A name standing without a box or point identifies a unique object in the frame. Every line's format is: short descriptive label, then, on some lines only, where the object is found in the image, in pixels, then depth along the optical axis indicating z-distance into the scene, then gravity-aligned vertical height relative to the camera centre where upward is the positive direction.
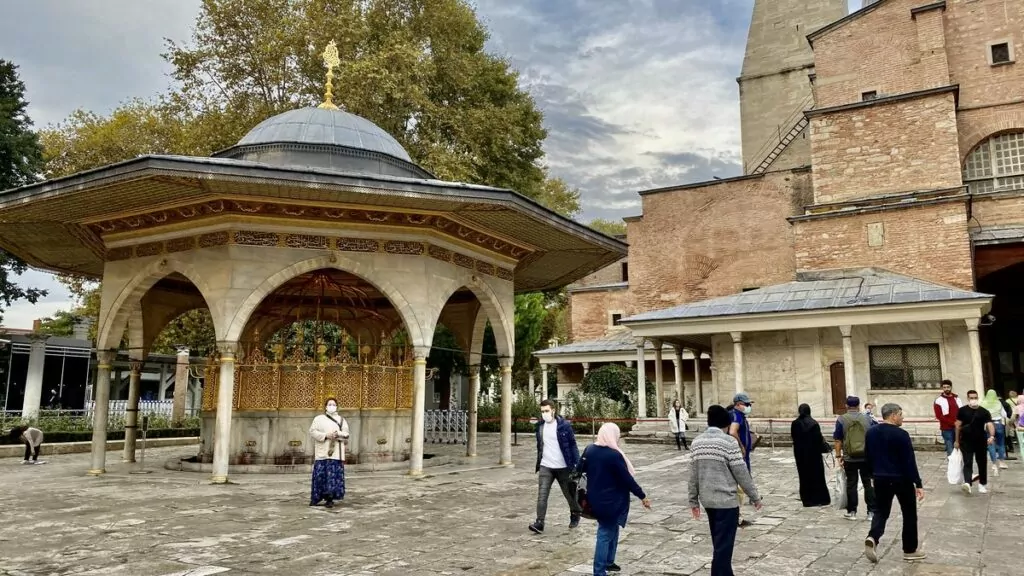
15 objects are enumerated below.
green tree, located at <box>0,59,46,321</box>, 22.22 +7.77
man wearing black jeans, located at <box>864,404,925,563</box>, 5.69 -0.73
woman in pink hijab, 5.14 -0.75
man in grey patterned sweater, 4.68 -0.64
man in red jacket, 9.86 -0.28
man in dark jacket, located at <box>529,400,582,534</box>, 7.00 -0.71
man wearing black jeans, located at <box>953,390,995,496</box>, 8.97 -0.62
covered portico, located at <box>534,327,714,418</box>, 28.67 +1.28
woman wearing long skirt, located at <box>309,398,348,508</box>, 8.35 -0.81
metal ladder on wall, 30.43 +11.07
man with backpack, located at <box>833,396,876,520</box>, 7.30 -0.60
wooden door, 18.14 +0.15
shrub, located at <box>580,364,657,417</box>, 27.11 +0.20
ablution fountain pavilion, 10.23 +2.46
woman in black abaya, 7.62 -0.78
